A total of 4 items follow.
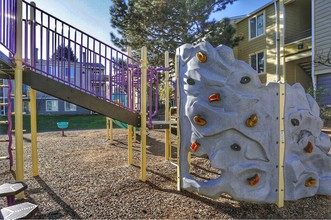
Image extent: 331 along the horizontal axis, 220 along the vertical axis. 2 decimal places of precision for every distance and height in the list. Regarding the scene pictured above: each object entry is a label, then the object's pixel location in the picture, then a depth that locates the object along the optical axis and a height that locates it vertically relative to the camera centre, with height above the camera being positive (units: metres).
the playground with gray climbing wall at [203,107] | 3.05 +0.04
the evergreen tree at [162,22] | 13.95 +5.39
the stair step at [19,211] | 2.50 -1.13
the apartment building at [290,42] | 11.32 +3.93
